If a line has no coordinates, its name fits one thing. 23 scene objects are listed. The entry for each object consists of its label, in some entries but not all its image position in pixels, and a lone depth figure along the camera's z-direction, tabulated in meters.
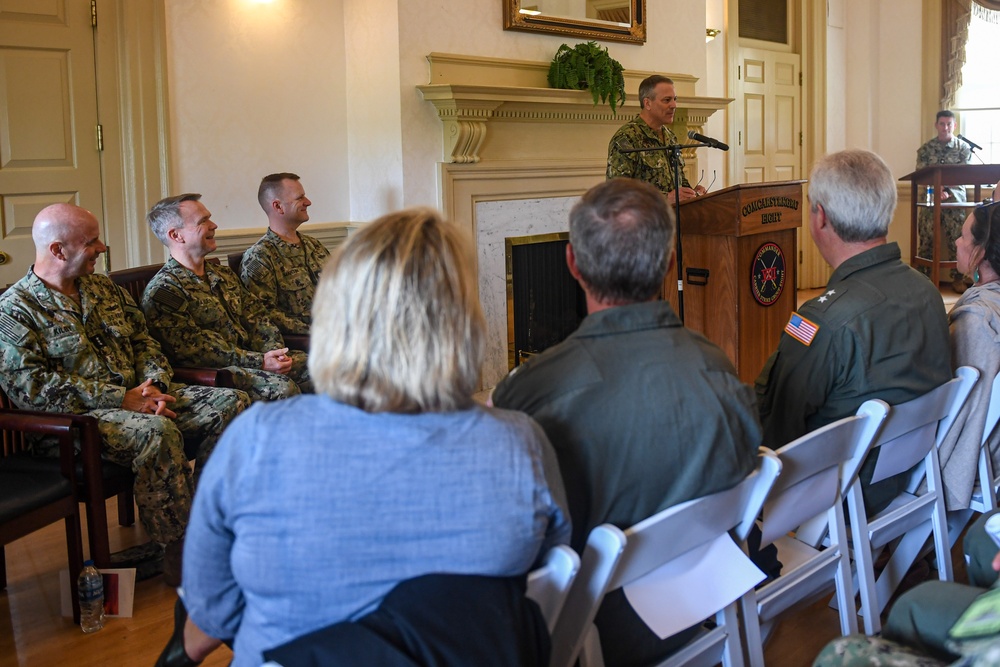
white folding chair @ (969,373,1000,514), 2.40
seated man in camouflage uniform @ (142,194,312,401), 3.39
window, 8.91
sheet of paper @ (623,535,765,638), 1.51
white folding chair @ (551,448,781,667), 1.37
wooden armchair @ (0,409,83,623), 2.46
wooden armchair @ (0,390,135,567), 2.58
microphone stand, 4.24
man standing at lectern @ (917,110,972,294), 8.38
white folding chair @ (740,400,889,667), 1.78
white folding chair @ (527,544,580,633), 1.28
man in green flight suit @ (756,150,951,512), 2.20
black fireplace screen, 5.56
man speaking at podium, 4.89
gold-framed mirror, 5.32
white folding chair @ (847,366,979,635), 2.11
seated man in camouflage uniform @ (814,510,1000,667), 1.25
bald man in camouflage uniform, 2.76
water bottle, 2.59
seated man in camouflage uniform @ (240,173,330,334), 3.96
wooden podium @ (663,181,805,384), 4.21
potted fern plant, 5.43
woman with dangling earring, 2.37
